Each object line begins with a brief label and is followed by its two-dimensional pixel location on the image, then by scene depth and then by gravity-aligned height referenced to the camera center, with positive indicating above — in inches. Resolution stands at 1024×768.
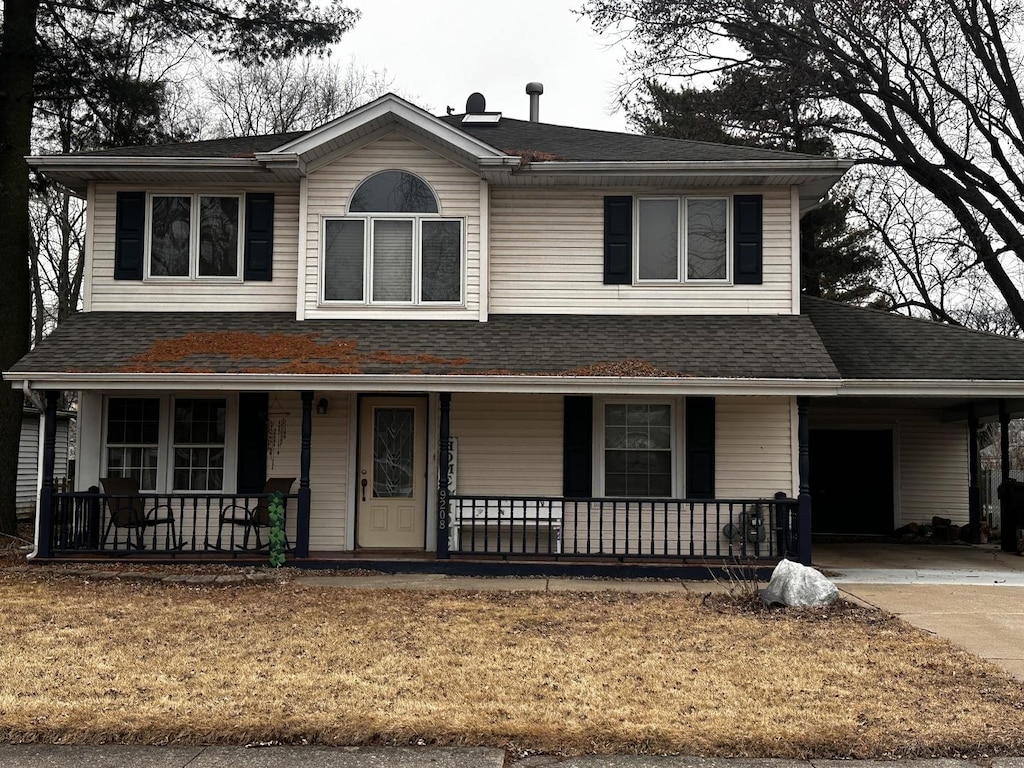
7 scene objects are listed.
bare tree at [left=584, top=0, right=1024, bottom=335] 723.4 +306.5
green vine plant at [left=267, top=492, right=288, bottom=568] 451.2 -43.4
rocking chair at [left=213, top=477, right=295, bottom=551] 464.1 -35.7
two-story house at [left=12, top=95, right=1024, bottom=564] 473.1 +56.6
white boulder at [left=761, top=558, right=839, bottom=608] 358.6 -52.9
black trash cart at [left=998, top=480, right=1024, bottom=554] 556.7 -37.4
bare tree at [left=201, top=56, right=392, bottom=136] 1138.7 +412.3
